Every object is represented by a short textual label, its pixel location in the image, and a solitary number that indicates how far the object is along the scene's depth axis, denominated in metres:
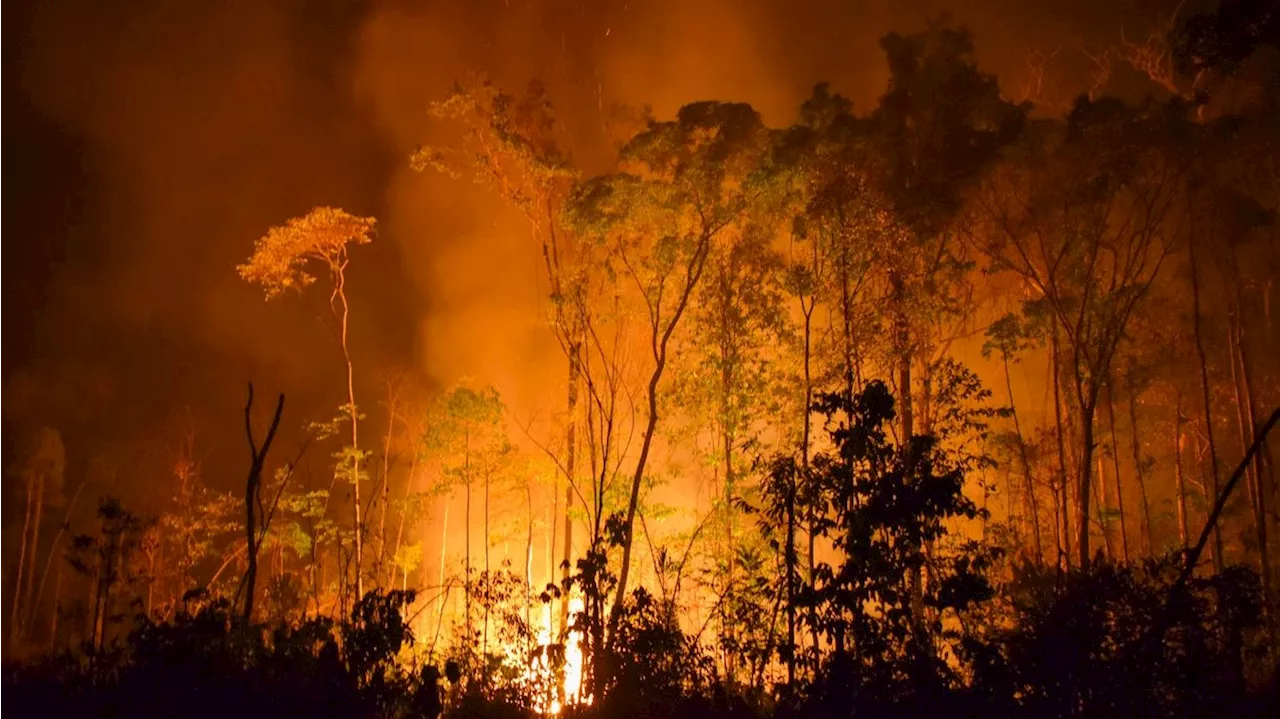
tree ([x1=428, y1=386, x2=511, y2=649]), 18.34
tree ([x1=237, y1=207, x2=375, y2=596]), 17.81
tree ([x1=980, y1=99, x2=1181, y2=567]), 12.40
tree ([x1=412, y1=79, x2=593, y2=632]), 15.18
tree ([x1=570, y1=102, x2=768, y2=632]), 13.66
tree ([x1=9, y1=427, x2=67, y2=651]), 28.64
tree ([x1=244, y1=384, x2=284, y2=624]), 8.82
